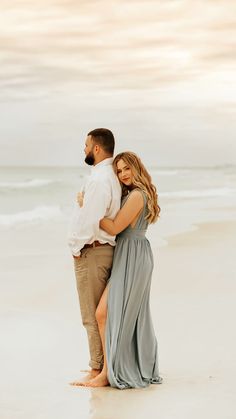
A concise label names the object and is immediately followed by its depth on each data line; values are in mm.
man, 5148
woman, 5219
